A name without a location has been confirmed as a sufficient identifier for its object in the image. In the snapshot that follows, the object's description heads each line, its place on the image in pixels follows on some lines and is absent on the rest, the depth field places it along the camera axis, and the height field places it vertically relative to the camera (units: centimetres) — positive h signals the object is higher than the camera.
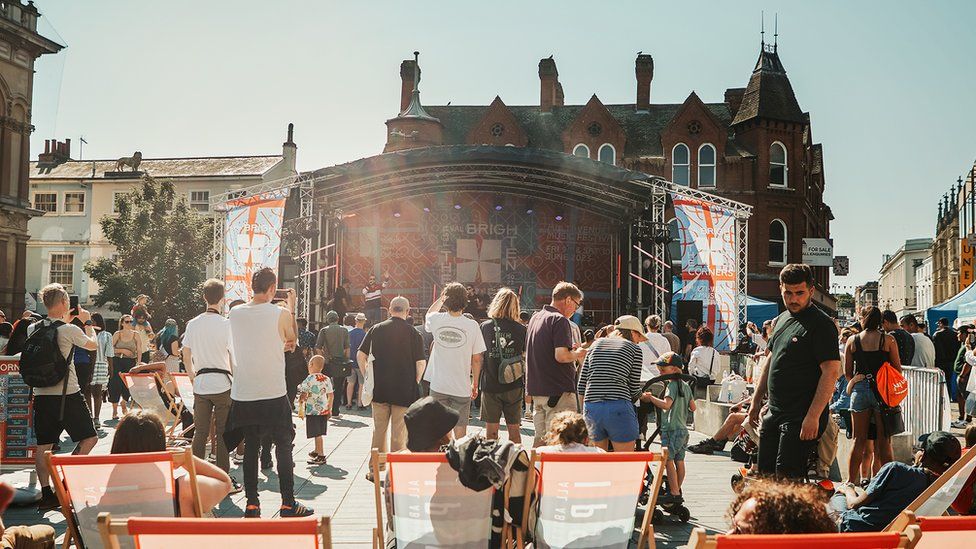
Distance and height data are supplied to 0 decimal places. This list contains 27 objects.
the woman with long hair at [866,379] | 733 -68
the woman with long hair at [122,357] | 1212 -90
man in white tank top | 577 -64
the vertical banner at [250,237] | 1895 +149
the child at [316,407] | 845 -113
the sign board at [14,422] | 764 -120
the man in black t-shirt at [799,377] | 474 -43
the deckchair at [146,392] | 898 -106
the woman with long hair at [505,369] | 755 -63
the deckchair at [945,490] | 354 -83
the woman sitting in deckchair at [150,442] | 377 -69
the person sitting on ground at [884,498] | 402 -97
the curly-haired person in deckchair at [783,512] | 238 -62
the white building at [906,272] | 10819 +519
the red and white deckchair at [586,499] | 379 -94
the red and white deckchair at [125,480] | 352 -82
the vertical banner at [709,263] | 1941 +103
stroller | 615 -157
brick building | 3294 +682
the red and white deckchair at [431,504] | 364 -93
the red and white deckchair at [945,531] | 240 -68
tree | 3641 +199
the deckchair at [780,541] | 214 -64
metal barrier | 838 -104
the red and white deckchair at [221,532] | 236 -70
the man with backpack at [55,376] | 644 -64
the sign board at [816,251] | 3094 +217
